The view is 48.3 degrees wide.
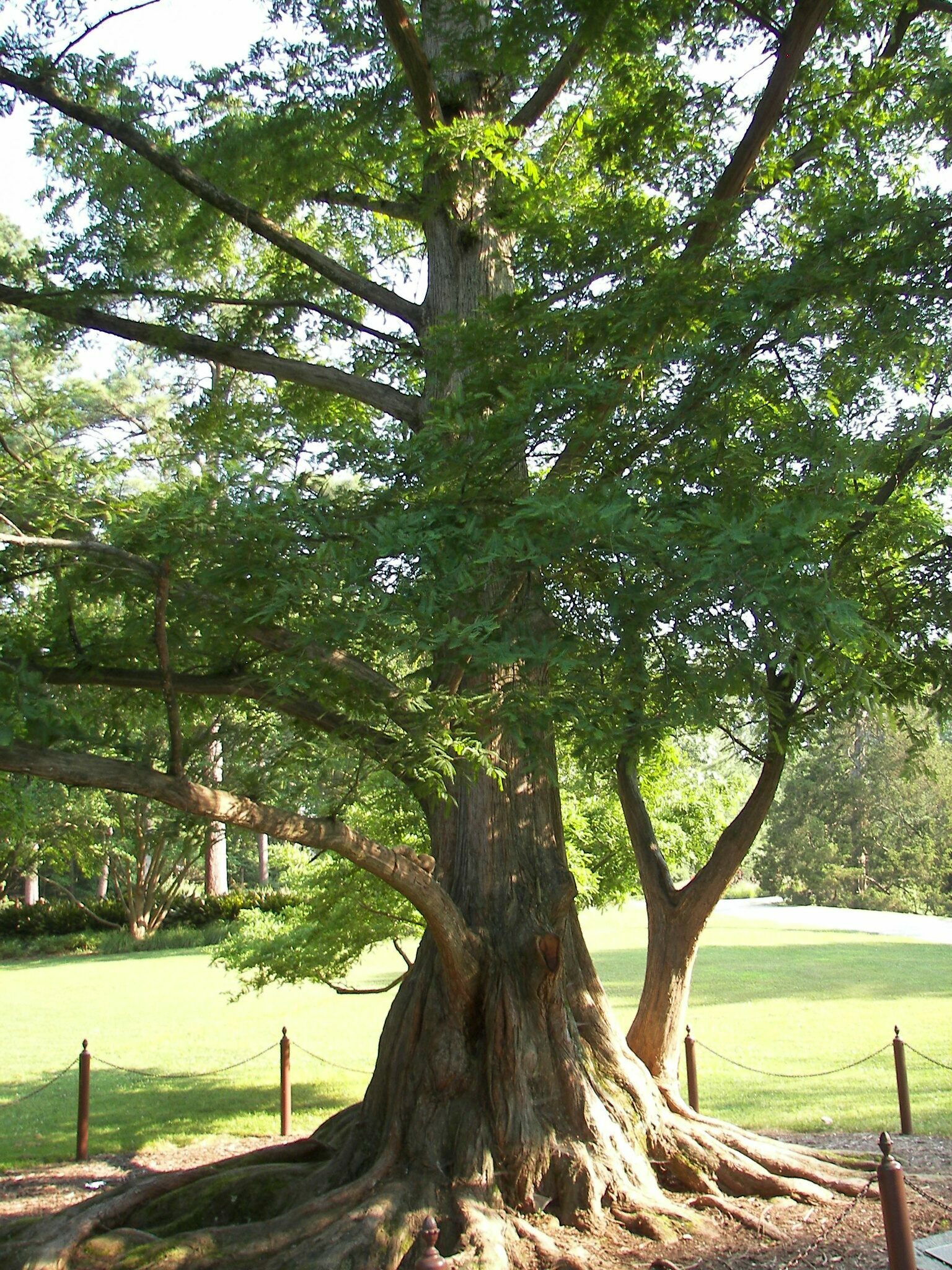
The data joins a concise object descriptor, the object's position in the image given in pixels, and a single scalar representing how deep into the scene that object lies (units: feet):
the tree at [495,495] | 14.42
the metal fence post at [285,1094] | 34.01
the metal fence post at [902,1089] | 32.60
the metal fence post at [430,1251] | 10.93
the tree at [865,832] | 129.18
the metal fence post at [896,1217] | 13.10
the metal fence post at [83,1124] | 31.96
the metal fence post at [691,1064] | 33.17
